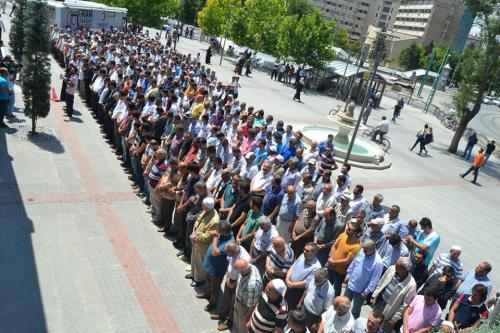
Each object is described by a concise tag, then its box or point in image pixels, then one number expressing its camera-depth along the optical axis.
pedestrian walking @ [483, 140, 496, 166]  20.09
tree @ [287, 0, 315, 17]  91.86
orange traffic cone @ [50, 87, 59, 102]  16.30
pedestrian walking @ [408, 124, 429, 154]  21.25
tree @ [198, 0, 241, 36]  44.38
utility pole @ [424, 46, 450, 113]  39.15
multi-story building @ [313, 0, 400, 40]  143.50
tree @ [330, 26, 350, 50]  84.06
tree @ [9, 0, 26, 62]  17.48
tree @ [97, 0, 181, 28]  36.91
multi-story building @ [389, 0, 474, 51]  115.38
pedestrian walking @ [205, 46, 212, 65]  35.34
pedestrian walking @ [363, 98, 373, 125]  24.92
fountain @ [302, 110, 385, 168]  16.95
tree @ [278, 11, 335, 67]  33.28
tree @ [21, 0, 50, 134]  11.40
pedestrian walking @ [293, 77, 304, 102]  27.80
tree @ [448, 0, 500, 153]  20.70
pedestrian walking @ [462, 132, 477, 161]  22.41
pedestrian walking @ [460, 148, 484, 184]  17.94
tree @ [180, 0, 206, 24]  71.31
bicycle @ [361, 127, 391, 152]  20.66
